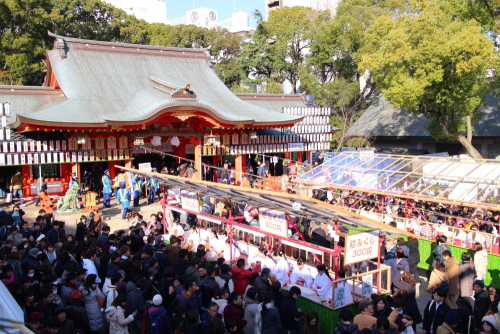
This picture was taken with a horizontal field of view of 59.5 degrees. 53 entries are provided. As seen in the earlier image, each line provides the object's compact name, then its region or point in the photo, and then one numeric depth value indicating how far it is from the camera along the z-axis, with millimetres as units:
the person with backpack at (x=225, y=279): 8188
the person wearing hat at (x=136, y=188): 19547
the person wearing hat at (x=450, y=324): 6218
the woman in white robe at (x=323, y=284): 8219
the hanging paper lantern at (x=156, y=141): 22812
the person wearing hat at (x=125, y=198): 16766
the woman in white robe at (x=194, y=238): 12058
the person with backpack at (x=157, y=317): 6805
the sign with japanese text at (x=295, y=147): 27781
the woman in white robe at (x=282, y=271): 9375
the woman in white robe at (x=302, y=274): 9031
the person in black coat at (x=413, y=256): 10352
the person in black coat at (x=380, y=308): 6758
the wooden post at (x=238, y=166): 24766
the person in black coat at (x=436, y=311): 6883
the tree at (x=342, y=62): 32938
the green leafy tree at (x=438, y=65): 18234
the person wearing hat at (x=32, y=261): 7797
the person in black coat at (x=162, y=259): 9258
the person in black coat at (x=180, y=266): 8656
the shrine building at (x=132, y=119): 20172
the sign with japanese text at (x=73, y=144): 20469
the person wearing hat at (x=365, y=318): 6340
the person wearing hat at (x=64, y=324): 6000
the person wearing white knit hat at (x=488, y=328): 5953
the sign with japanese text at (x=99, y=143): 21109
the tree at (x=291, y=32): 37562
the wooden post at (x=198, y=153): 23859
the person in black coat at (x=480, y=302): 7520
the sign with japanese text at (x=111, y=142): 21484
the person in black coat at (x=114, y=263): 8253
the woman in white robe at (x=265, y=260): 9578
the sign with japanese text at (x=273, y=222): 9445
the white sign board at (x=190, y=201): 12664
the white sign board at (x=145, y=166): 19883
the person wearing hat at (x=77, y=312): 6570
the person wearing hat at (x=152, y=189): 20406
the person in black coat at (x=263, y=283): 7462
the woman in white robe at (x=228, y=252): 11440
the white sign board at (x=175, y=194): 14238
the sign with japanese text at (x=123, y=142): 21766
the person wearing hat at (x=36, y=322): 5852
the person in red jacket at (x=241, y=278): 8555
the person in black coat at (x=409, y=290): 7324
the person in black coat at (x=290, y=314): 7016
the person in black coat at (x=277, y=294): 7422
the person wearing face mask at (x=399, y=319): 6652
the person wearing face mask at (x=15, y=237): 10370
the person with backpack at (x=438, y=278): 8719
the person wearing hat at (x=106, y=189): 18766
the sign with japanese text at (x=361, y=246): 7789
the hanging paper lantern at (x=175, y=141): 23703
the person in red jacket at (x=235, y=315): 6539
